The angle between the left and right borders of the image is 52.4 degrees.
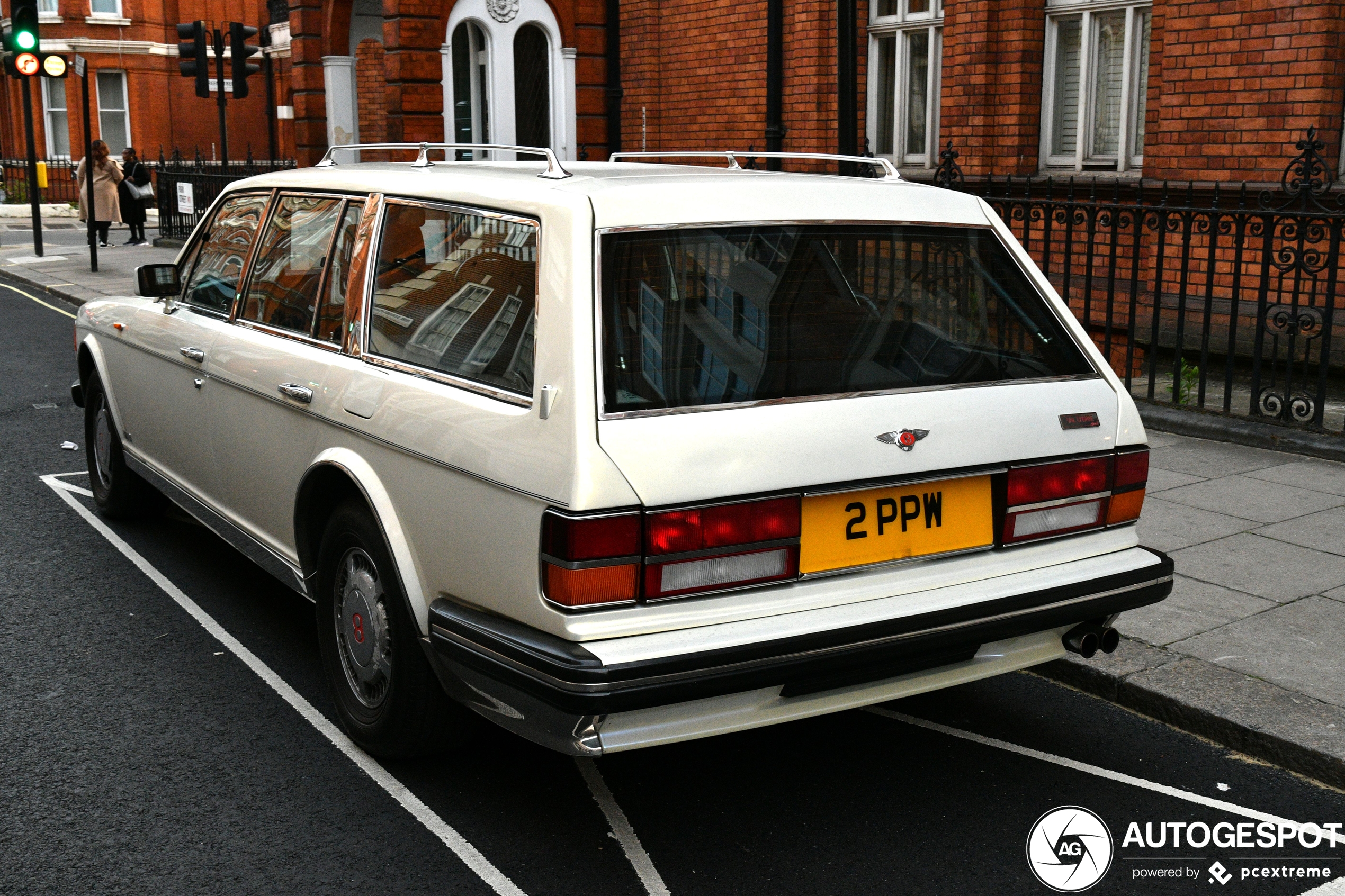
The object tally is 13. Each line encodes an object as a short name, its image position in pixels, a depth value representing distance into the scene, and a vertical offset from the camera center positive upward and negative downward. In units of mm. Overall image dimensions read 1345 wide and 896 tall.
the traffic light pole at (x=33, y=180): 19812 +70
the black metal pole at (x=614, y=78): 9477 +715
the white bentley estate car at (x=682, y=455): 3217 -695
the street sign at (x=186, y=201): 22719 -278
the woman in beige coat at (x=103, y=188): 23562 -66
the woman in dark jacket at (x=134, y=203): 26297 -368
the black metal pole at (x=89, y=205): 20375 -318
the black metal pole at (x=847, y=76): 8219 +612
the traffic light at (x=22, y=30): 19406 +2172
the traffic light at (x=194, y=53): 22750 +2151
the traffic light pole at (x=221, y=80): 23281 +1797
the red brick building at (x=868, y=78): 9547 +926
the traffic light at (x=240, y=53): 22500 +2168
